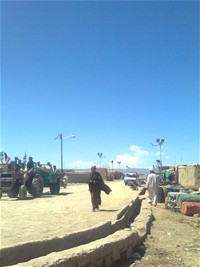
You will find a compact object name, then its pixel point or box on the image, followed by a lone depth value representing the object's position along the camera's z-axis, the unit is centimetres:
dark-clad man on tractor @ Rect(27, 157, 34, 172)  1507
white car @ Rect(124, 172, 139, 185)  3097
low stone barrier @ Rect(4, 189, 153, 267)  409
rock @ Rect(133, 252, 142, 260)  581
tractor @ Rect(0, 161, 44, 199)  1431
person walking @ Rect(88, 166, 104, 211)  984
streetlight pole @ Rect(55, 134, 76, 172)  3428
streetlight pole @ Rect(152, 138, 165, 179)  3215
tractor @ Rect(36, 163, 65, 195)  1667
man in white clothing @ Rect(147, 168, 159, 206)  1253
